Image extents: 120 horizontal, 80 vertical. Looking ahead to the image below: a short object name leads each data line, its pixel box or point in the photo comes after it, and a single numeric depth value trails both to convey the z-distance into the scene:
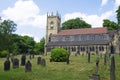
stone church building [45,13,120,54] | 26.98
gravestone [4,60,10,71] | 9.12
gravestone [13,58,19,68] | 10.08
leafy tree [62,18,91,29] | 38.11
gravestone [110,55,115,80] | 4.59
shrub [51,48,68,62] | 13.85
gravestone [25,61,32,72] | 8.77
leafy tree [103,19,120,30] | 34.59
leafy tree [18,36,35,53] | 37.95
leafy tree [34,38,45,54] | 39.53
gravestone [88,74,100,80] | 6.45
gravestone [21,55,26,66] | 11.45
